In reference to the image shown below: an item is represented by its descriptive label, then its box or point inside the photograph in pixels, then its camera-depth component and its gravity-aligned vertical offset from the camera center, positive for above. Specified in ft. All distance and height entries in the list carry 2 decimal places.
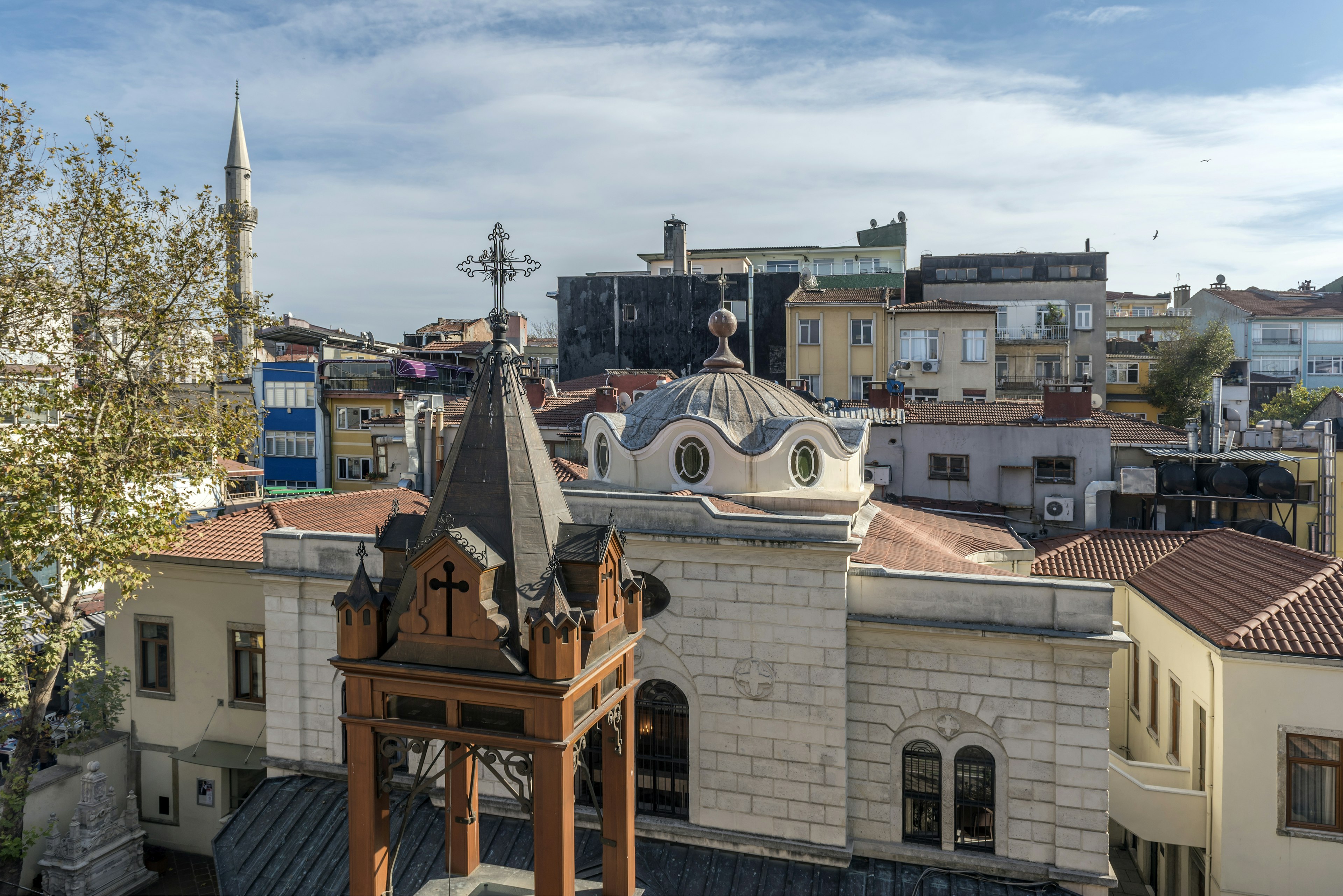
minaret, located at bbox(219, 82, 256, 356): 182.70 +51.68
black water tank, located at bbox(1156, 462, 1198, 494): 85.35 -6.69
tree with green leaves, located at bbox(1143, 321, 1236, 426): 146.10 +7.76
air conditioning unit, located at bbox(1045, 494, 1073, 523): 91.09 -10.23
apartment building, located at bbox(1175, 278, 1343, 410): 173.68 +14.87
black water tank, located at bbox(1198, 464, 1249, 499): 81.87 -6.65
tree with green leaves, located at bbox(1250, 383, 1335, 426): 131.95 +1.13
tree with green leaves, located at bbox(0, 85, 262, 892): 52.95 +0.54
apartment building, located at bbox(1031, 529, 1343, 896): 43.70 -17.66
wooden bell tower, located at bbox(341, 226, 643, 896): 24.13 -6.86
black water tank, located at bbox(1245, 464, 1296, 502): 81.41 -6.82
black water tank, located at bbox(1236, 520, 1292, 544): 77.56 -10.85
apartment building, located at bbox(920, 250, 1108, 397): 150.20 +18.02
